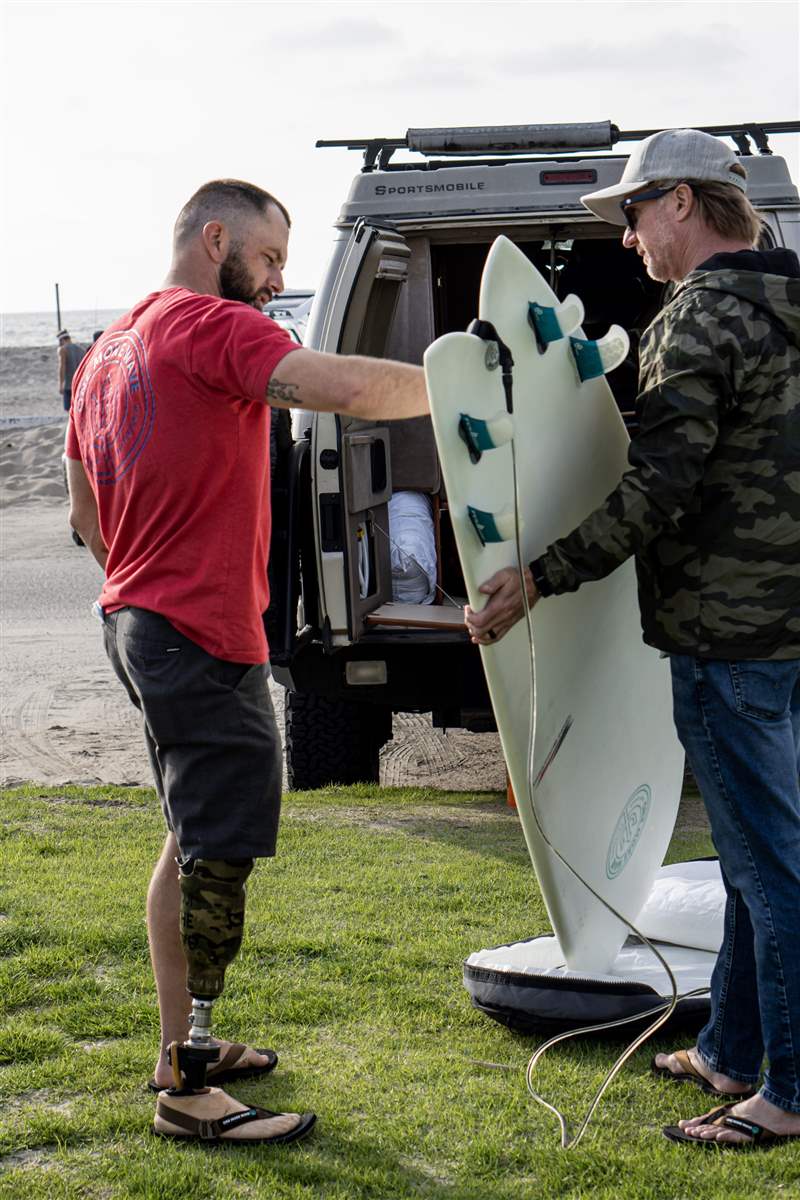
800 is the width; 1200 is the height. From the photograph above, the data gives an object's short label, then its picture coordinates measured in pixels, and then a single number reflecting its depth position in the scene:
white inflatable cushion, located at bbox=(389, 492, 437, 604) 6.50
